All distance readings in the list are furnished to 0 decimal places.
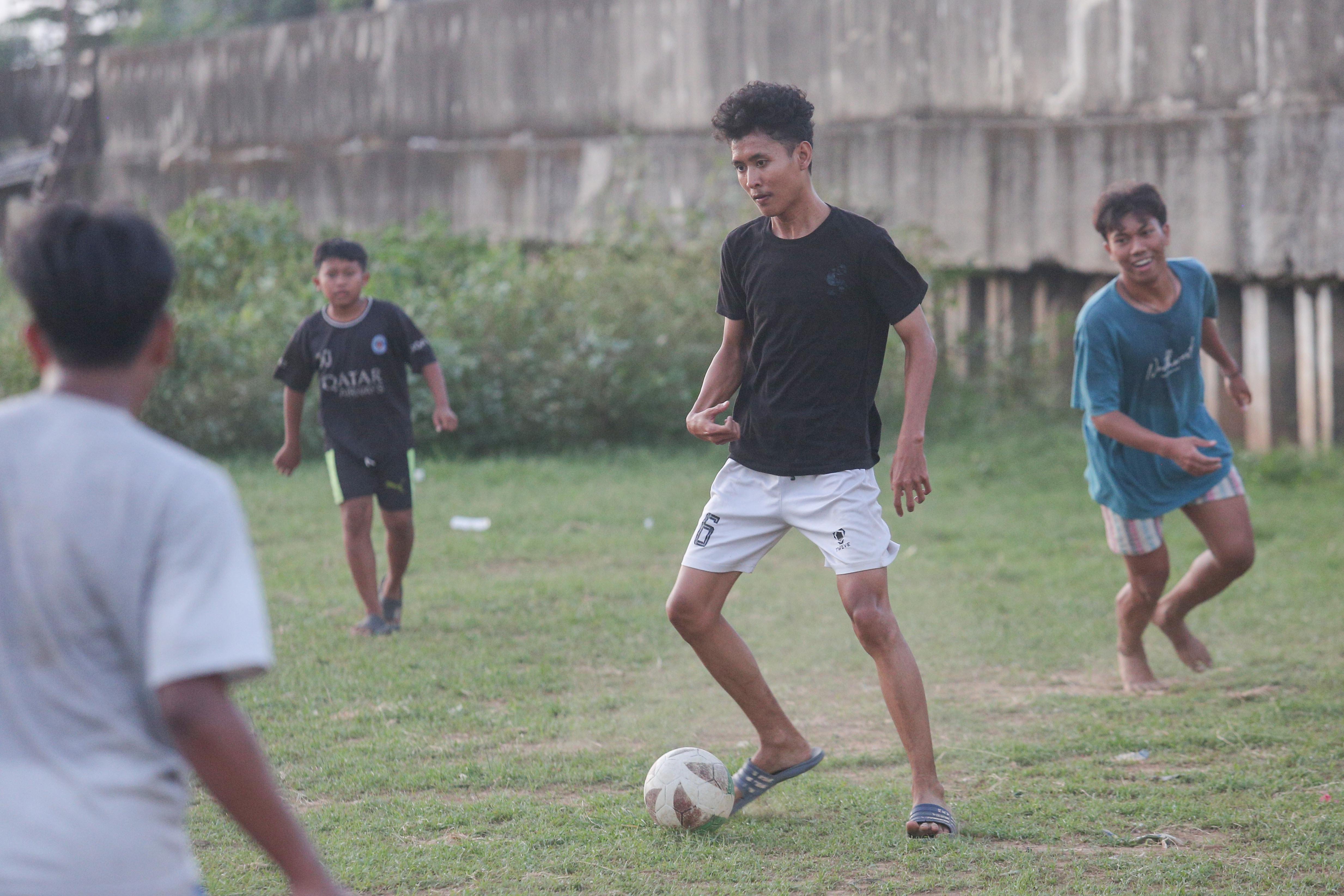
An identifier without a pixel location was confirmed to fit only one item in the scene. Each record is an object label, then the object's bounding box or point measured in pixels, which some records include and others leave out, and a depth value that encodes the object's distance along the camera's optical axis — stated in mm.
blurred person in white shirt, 3748
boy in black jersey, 13195
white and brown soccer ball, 8258
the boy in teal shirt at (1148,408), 10547
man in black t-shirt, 8211
